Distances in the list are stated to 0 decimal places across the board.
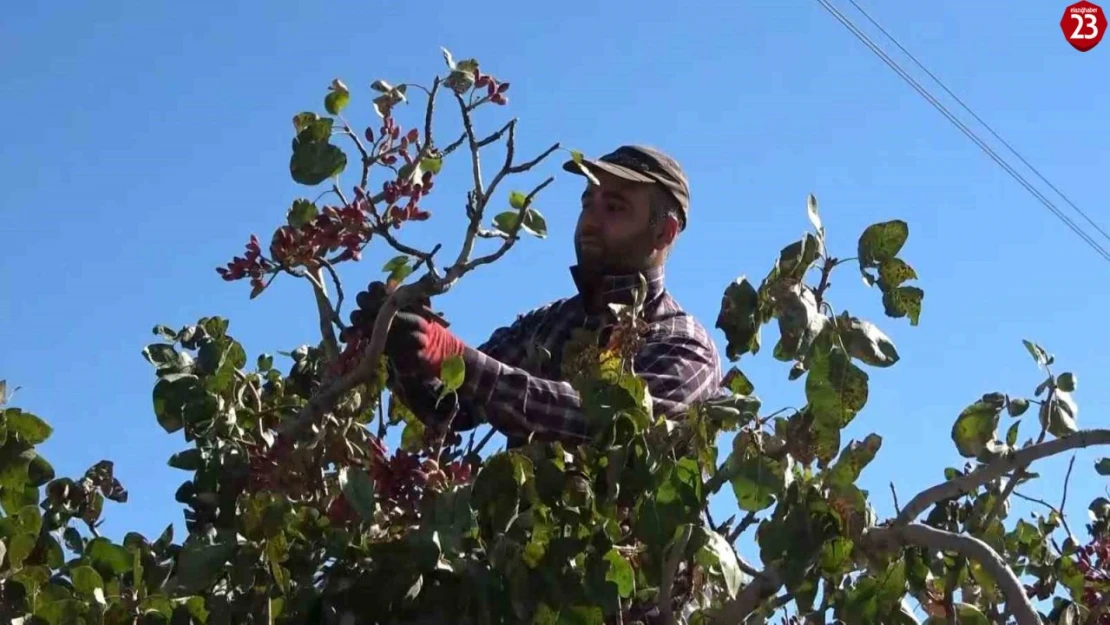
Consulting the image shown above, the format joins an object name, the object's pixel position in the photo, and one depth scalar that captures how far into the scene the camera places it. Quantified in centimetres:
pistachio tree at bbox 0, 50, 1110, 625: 233
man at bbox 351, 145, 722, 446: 282
